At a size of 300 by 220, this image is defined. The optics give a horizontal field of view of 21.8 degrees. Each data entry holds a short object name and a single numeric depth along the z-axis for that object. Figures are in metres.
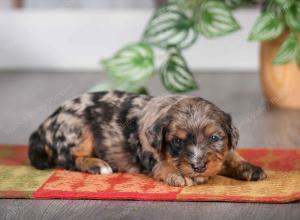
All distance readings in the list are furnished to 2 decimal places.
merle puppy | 2.69
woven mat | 2.65
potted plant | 3.74
